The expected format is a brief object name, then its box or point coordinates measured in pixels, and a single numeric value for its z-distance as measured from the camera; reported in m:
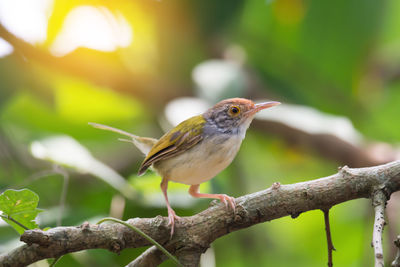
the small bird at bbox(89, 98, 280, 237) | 2.93
